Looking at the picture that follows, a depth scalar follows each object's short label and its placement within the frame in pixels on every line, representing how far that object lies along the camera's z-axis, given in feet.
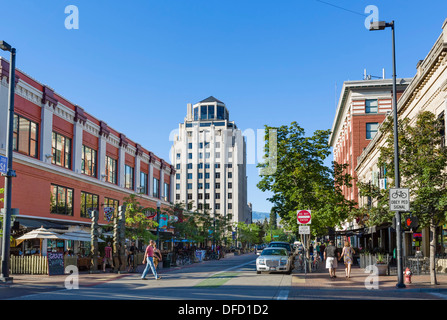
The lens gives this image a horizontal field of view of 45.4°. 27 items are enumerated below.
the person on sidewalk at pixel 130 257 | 107.76
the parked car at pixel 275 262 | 93.40
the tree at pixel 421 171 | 67.46
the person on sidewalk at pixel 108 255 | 110.32
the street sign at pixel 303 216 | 87.30
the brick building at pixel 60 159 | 108.88
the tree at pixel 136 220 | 127.85
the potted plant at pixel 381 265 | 85.87
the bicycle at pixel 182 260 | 141.79
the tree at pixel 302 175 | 107.45
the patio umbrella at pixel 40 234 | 96.53
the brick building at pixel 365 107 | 213.05
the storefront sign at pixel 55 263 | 90.48
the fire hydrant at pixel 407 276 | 67.74
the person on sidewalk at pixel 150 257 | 80.07
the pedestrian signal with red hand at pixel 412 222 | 70.08
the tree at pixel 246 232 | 422.41
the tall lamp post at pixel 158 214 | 123.36
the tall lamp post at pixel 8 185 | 70.44
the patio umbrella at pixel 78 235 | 104.78
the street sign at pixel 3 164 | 71.92
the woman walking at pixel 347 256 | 82.40
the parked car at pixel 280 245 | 113.80
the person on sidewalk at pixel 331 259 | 83.35
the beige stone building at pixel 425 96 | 84.38
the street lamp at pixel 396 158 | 64.34
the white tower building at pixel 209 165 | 526.98
